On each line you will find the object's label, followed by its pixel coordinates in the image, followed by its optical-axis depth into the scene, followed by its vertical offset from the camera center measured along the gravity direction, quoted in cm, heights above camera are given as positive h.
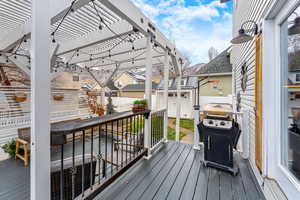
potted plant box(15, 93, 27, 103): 427 +8
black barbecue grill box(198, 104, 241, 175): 217 -66
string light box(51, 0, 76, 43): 168 +122
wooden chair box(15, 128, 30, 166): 308 -108
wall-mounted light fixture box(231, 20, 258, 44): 179 +85
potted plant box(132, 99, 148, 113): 238 -12
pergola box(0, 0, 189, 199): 100 +133
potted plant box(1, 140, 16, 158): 334 -123
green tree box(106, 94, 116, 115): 685 -41
